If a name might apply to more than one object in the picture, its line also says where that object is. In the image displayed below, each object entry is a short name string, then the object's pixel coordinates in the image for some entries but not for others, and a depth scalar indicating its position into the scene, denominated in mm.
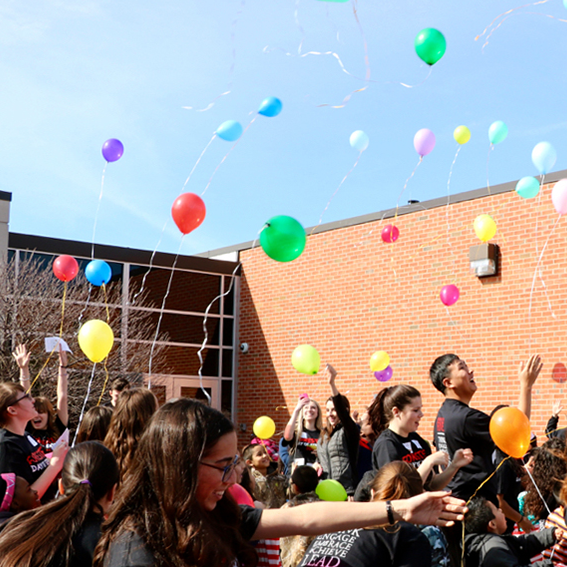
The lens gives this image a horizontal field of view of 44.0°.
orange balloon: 4062
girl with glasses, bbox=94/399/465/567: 1741
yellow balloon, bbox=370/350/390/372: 10852
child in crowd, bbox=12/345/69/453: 5167
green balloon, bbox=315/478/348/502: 5414
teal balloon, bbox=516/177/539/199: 8969
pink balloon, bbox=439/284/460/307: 10741
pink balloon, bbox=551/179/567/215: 7929
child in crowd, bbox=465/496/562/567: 3535
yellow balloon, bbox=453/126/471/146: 9211
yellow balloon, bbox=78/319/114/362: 6758
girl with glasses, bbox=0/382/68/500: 3574
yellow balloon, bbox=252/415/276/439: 8695
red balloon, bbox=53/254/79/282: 9094
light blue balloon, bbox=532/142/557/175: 8312
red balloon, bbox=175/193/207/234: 6941
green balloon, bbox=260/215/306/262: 5996
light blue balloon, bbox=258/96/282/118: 7547
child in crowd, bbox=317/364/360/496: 5909
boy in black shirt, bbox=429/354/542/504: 4340
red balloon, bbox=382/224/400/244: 10977
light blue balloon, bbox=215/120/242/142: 7691
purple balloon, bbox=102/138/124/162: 8086
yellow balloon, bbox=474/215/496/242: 9938
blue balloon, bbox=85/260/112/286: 9148
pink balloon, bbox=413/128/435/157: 8930
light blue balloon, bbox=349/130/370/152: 9453
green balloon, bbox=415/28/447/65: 7125
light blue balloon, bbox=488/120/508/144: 8734
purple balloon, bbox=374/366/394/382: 11742
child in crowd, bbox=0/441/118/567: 1937
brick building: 10672
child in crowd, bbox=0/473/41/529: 3207
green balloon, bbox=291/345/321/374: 8086
